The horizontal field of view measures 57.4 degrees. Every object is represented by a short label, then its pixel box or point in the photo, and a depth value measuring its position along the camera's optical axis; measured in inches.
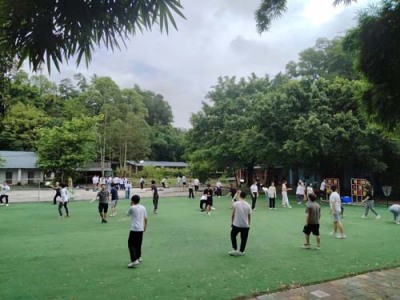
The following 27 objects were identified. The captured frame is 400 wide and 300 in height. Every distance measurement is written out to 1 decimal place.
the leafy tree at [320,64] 1327.6
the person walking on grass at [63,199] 622.5
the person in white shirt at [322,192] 937.7
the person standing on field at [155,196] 696.8
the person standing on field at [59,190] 637.7
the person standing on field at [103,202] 563.9
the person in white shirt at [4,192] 853.8
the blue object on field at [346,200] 847.7
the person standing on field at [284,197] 801.6
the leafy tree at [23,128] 1862.7
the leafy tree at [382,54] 154.8
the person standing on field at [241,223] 342.3
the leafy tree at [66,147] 1441.9
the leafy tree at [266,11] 171.2
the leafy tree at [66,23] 119.4
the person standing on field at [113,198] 637.9
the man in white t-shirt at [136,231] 300.8
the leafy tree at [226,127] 1234.0
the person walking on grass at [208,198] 675.1
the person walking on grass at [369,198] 600.1
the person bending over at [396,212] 543.5
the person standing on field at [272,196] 770.8
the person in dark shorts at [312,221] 371.9
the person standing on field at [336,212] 432.3
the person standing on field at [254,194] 757.3
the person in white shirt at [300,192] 885.8
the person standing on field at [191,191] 1058.8
